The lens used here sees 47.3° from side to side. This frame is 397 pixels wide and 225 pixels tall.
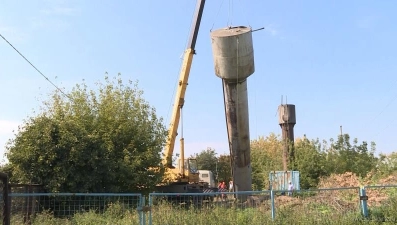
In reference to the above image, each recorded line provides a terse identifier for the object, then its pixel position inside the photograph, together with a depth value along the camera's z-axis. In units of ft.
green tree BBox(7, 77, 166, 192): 51.88
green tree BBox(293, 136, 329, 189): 93.91
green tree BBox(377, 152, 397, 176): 84.67
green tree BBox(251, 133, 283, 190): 109.09
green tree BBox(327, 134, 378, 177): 92.99
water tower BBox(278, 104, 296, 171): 86.69
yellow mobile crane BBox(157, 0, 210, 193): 75.46
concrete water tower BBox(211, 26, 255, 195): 53.88
